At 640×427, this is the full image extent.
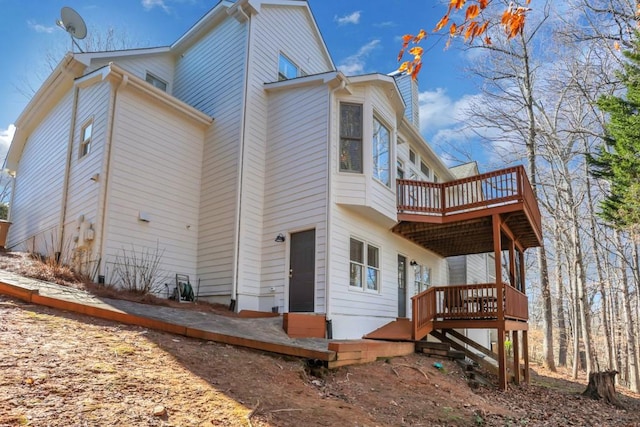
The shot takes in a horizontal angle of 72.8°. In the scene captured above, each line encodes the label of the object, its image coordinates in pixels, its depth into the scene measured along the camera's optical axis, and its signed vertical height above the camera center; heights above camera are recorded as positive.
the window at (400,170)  14.10 +3.74
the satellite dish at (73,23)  12.55 +7.35
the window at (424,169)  16.77 +4.56
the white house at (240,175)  9.58 +2.52
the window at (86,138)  10.48 +3.41
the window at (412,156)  15.66 +4.65
